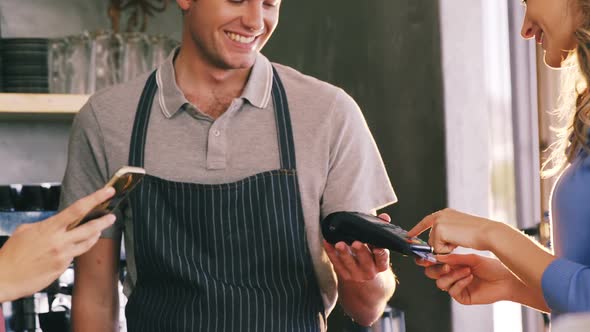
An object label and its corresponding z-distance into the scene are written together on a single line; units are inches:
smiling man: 68.4
